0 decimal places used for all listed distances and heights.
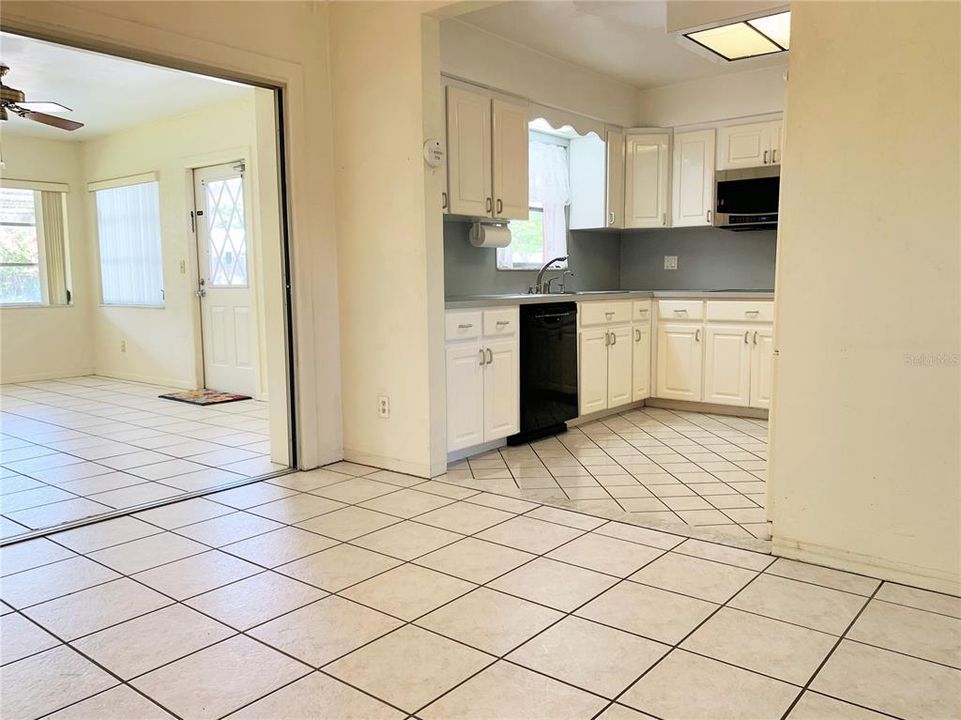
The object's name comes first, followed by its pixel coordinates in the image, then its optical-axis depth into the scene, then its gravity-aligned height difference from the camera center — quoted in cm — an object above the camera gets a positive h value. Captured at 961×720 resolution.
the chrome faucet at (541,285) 521 -7
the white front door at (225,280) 610 -1
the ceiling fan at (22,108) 436 +110
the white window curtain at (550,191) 551 +66
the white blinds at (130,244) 695 +35
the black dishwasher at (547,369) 430 -57
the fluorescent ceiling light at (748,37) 314 +109
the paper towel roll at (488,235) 459 +27
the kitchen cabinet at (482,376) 378 -54
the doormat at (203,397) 594 -100
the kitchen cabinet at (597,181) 561 +74
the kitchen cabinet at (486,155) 416 +73
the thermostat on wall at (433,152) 345 +60
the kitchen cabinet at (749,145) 528 +96
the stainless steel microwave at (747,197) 523 +57
